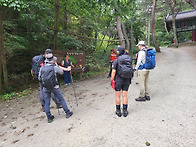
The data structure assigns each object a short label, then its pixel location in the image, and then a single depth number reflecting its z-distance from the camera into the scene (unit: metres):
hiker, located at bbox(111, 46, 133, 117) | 3.51
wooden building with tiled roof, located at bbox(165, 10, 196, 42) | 28.00
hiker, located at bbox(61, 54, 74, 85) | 7.85
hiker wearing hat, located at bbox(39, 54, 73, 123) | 3.66
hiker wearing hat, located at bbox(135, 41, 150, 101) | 4.28
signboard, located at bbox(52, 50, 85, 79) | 8.49
